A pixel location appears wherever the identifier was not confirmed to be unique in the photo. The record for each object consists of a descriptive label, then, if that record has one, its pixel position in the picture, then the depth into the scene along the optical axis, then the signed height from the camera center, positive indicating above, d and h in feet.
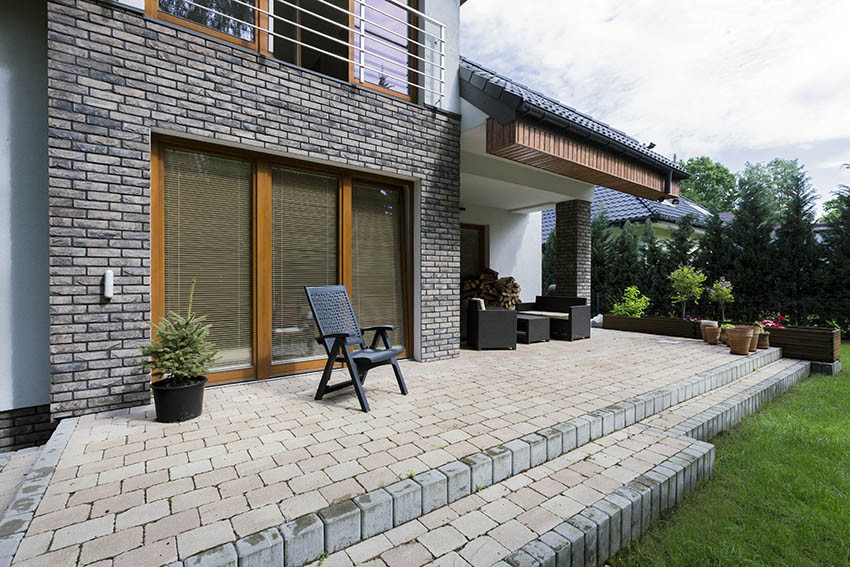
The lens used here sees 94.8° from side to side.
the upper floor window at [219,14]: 11.30 +7.88
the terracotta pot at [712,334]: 21.35 -3.07
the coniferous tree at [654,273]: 34.37 +0.44
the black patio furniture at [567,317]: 22.81 -2.36
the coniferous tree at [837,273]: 27.84 +0.40
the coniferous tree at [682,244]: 33.88 +2.97
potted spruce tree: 9.20 -2.14
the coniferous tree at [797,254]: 29.17 +1.82
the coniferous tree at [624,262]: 36.37 +1.52
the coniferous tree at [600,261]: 38.32 +1.65
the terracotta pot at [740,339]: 17.99 -2.80
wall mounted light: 9.88 -0.20
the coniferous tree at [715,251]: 32.24 +2.30
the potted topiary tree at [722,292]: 23.65 -0.85
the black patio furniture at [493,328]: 19.02 -2.48
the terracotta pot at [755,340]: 18.52 -2.93
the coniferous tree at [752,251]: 30.63 +2.16
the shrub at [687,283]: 24.70 -0.31
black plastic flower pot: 9.16 -2.95
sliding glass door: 11.58 +1.00
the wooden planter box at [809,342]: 18.61 -3.16
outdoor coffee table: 21.50 -2.86
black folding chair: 10.44 -1.77
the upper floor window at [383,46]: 14.52 +8.93
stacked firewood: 28.02 -0.94
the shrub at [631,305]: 28.30 -2.01
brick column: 27.45 +2.10
